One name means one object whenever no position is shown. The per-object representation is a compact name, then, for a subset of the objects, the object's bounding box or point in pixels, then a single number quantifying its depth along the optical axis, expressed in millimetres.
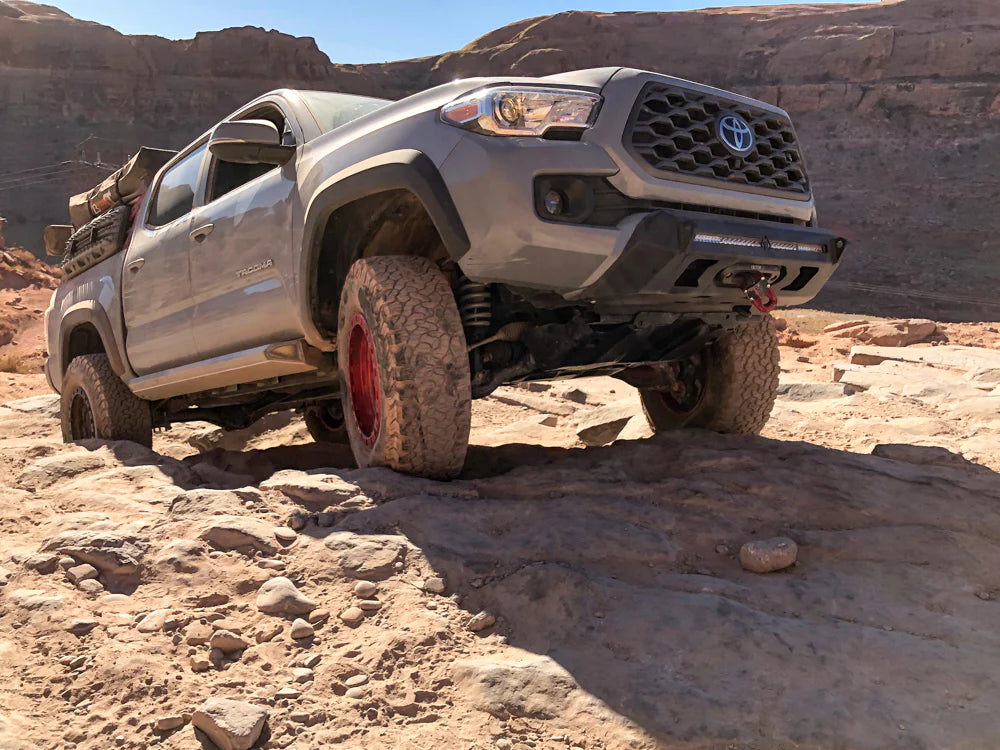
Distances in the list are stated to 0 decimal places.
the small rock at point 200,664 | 1959
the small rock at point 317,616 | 2176
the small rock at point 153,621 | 2127
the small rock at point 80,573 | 2420
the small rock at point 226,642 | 2025
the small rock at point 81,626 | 2117
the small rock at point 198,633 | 2068
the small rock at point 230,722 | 1662
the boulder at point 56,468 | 3527
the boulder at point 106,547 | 2486
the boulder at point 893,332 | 11345
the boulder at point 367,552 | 2373
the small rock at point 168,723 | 1727
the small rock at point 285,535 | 2621
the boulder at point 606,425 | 5637
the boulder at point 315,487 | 2912
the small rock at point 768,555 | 2484
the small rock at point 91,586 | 2357
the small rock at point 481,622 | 2109
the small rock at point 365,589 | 2260
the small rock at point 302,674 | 1917
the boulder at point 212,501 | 2857
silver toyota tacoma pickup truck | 2771
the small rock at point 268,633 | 2092
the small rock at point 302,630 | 2096
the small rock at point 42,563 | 2486
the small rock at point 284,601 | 2213
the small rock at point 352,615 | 2154
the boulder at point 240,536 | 2572
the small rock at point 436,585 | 2275
